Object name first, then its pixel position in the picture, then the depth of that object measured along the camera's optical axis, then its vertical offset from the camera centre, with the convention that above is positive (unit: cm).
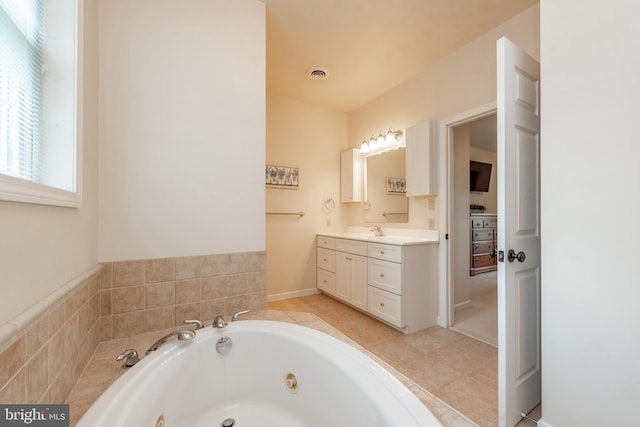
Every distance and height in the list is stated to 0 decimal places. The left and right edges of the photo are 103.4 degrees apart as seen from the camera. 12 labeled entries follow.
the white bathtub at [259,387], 80 -68
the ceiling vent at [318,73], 274 +156
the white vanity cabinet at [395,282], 232 -68
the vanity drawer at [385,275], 233 -60
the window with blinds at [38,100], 67 +37
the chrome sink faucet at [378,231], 309 -22
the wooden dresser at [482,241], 467 -53
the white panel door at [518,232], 125 -10
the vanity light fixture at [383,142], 301 +90
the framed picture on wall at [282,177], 321 +48
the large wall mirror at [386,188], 297 +32
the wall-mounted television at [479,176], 488 +75
